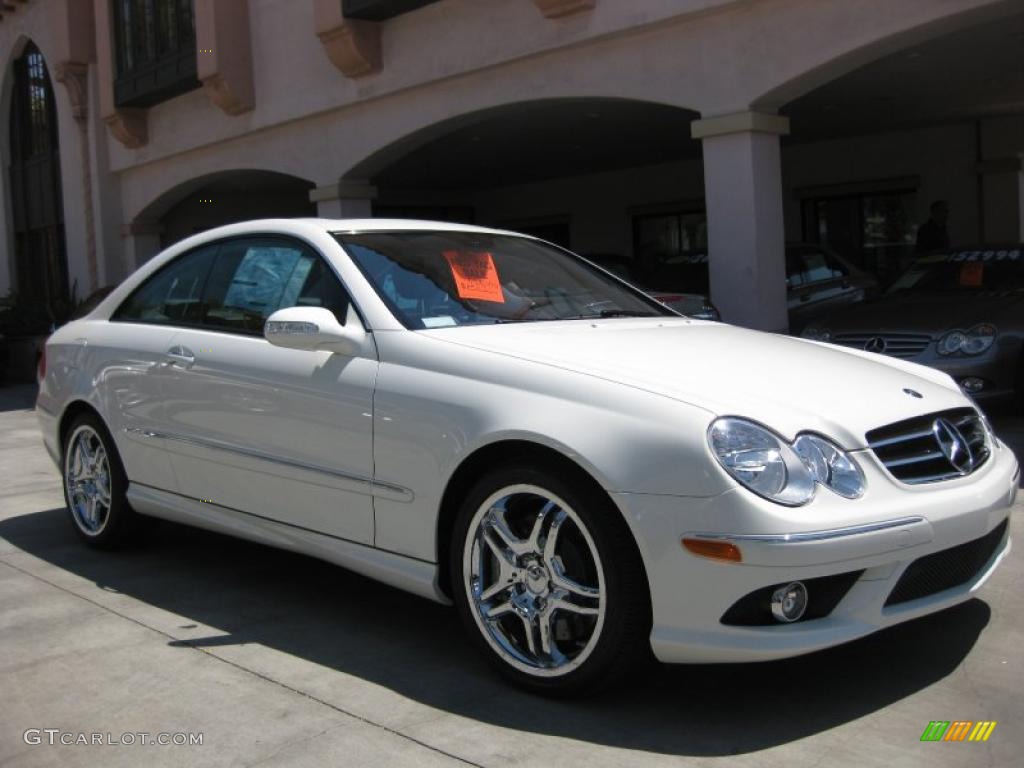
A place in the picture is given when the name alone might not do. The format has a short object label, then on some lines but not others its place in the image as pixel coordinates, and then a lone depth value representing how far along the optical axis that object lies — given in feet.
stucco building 31.71
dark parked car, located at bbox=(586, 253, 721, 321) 28.71
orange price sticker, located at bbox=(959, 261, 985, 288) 29.81
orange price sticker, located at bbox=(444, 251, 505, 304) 13.55
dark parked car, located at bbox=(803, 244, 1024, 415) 25.34
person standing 42.27
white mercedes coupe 9.82
